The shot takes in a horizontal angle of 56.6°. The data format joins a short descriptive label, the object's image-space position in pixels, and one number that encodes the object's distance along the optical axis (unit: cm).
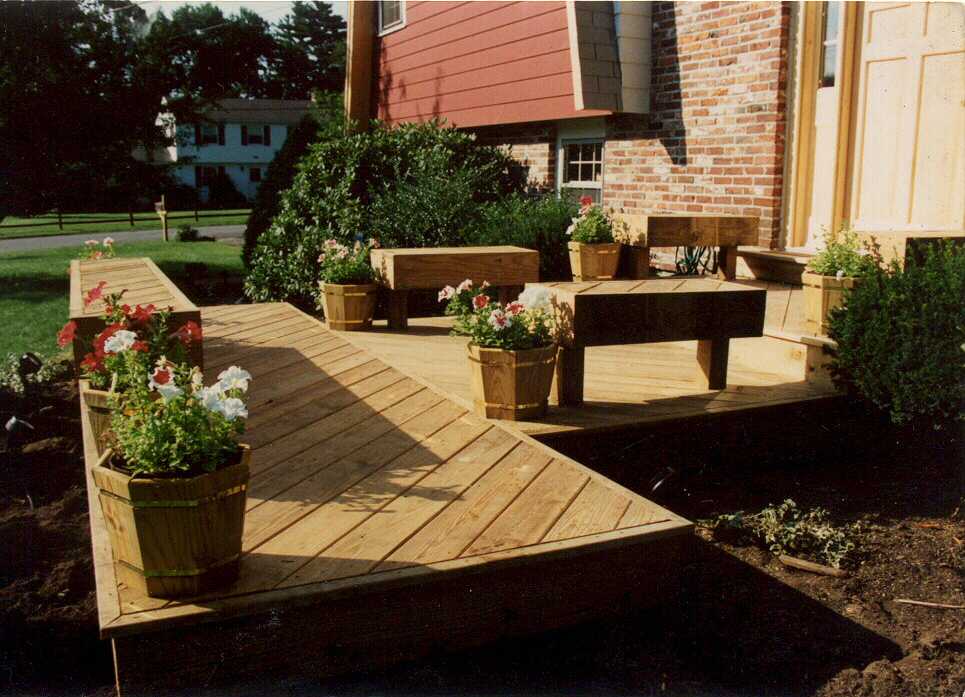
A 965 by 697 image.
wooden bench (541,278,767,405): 456
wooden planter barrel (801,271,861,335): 525
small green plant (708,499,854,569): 379
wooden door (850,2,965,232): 604
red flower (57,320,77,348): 388
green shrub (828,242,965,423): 418
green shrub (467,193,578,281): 823
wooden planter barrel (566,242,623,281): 757
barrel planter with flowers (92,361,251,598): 259
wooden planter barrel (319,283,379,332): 709
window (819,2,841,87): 693
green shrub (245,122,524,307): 918
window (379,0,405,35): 1388
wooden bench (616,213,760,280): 713
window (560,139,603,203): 984
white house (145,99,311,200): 5175
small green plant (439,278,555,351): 432
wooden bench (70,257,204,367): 436
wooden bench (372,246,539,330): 662
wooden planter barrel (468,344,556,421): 439
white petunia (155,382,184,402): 272
